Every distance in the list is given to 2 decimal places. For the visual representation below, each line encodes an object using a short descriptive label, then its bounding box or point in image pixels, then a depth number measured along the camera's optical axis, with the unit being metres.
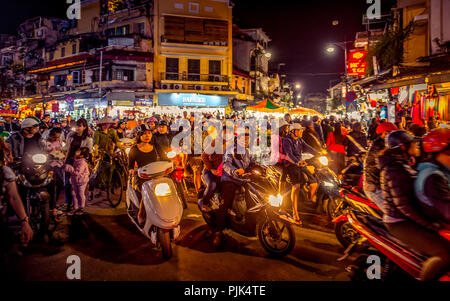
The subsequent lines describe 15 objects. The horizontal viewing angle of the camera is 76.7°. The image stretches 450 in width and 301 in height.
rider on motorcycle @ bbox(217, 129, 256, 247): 4.61
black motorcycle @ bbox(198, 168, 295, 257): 4.21
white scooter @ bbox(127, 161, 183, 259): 4.06
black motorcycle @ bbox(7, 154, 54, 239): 4.61
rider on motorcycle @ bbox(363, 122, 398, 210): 3.29
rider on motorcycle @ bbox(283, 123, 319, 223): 5.78
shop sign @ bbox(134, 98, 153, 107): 25.95
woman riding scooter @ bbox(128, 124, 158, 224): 4.86
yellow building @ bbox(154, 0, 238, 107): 28.30
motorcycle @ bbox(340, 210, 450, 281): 2.82
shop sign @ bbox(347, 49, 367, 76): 19.58
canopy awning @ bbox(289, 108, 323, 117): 17.71
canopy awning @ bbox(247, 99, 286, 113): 17.08
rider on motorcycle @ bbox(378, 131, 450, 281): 2.64
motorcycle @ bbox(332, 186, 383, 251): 3.59
